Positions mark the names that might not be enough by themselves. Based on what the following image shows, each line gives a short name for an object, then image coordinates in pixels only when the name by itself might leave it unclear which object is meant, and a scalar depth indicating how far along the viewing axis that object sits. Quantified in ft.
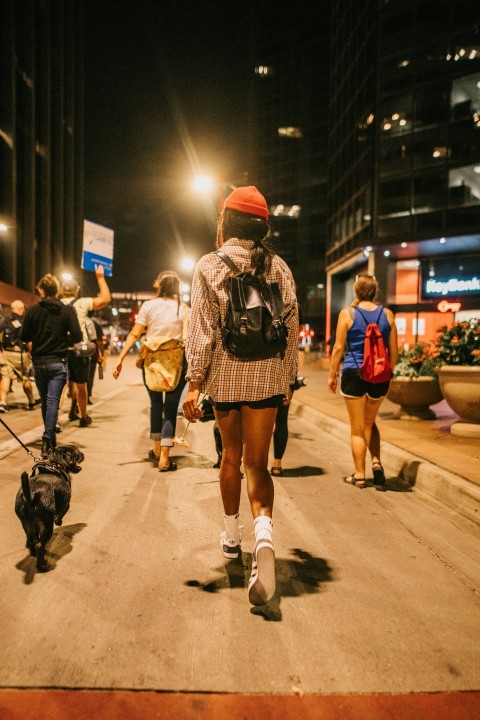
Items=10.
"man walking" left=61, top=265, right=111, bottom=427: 24.97
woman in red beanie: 8.88
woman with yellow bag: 17.81
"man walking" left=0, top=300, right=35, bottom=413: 29.53
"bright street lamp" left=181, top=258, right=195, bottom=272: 114.01
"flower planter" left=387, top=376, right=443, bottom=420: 27.61
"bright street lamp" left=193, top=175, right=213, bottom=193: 52.95
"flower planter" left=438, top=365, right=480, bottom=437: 23.11
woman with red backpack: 16.16
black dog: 9.43
